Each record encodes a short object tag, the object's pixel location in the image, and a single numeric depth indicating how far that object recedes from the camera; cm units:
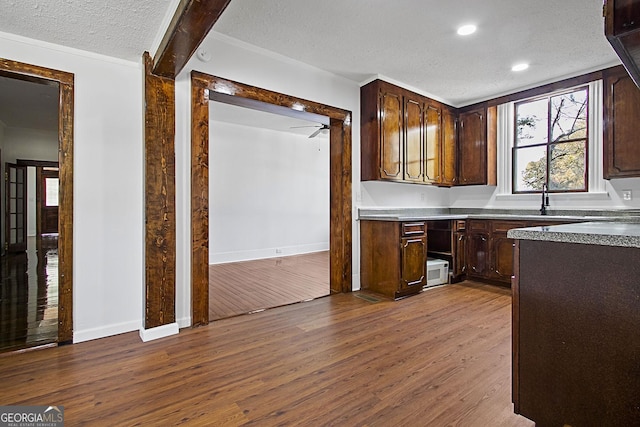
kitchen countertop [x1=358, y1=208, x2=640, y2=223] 355
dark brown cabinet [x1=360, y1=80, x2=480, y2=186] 392
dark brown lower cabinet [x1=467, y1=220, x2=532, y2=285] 402
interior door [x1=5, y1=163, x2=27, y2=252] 657
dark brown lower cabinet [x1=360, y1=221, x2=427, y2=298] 365
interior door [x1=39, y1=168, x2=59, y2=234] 1054
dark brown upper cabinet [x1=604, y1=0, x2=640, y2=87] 116
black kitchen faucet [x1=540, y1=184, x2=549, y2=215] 417
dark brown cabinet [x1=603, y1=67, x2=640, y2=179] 335
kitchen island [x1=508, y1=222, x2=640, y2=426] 122
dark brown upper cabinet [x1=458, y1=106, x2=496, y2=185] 462
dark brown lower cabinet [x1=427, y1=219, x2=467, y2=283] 437
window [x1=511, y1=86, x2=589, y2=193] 401
